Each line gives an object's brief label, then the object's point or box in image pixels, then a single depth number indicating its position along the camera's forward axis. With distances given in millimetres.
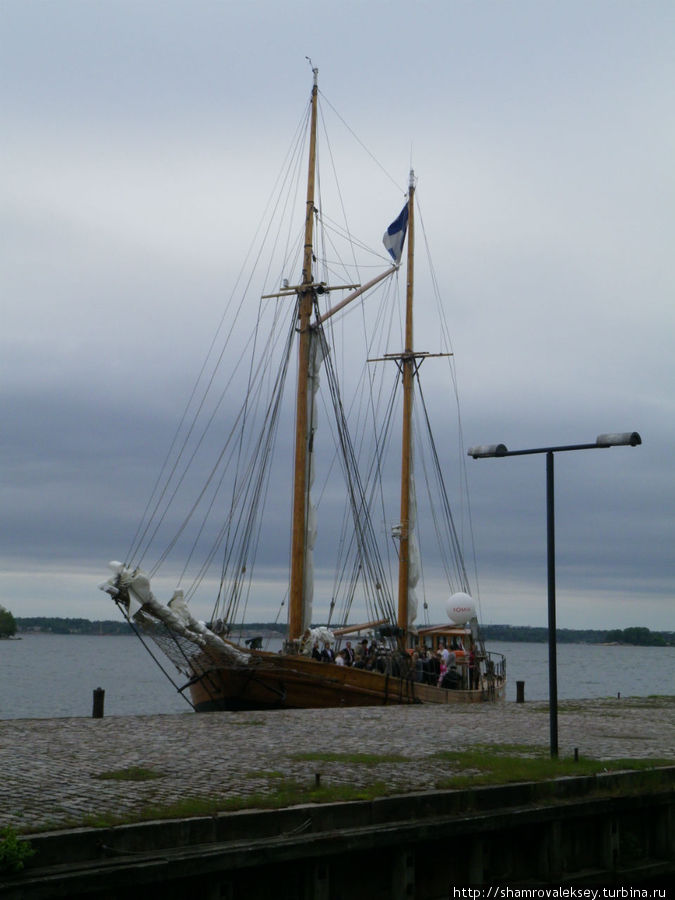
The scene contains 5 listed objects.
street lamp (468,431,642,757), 15953
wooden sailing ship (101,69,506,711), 29359
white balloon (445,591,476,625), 44531
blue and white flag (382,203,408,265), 47406
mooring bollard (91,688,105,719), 22984
